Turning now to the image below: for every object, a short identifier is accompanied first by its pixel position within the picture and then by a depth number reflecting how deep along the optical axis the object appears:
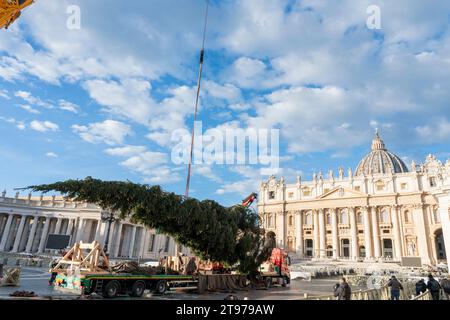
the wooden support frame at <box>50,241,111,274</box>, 14.11
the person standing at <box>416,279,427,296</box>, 14.25
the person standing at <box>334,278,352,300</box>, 11.00
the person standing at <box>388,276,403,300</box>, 13.55
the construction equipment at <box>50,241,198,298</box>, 13.31
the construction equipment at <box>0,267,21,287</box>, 15.05
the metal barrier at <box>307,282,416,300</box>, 12.16
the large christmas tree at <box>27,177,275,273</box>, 15.43
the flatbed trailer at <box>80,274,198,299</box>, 13.09
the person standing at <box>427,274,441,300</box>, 12.83
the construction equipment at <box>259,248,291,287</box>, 23.27
